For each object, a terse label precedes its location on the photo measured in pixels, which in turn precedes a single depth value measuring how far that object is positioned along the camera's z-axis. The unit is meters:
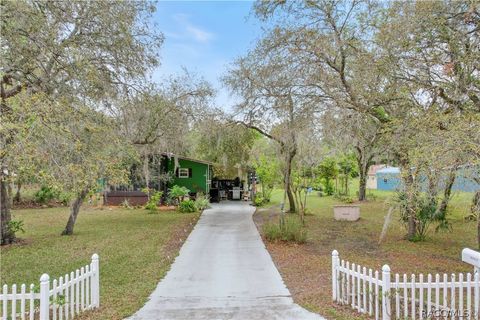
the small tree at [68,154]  5.15
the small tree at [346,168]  28.67
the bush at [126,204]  19.45
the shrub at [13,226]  10.39
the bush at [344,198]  23.30
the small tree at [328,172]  27.60
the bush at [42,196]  21.47
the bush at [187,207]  17.44
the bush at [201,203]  18.27
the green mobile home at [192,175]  21.94
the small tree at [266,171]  21.73
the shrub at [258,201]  21.06
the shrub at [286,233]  10.24
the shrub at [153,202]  17.61
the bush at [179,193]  18.97
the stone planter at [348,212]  15.21
